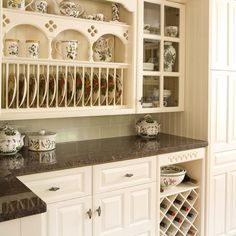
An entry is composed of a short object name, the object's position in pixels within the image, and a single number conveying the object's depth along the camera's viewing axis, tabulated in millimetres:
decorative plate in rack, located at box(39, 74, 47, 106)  2043
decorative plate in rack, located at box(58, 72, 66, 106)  2105
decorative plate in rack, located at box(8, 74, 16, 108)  1919
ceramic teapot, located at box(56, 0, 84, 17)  2072
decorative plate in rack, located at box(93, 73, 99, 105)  2255
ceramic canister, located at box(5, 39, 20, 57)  1905
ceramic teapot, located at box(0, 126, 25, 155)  1882
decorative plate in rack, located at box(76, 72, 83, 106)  2182
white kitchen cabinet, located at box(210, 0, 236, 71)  2416
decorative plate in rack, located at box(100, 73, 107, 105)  2291
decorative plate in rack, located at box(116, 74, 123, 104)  2361
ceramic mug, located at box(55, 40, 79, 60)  2098
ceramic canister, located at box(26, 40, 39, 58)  1971
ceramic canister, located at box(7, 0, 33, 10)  1879
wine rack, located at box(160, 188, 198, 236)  2354
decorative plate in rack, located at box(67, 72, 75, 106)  2141
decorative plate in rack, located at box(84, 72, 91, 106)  2213
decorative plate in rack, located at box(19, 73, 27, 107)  1942
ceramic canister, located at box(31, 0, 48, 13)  1997
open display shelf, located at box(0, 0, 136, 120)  1926
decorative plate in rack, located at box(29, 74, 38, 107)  1999
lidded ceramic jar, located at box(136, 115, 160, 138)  2537
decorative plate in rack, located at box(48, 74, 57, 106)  2076
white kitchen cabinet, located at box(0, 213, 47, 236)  1071
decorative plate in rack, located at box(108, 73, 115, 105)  2328
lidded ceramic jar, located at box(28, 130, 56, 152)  1975
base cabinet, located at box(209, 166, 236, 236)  2521
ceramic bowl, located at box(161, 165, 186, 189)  2318
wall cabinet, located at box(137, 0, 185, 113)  2389
